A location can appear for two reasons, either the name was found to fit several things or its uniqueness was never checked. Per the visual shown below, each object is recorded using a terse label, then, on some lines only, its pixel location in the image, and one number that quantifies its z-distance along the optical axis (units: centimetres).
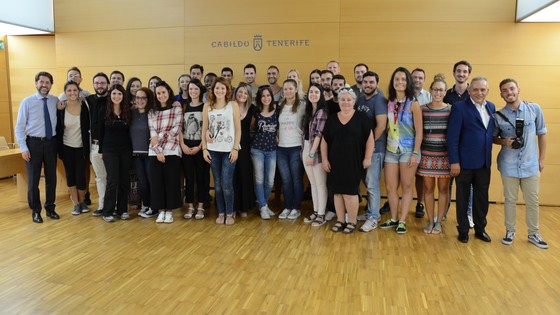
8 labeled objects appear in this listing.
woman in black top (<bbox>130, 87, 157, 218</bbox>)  465
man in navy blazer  394
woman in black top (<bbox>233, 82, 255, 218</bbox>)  466
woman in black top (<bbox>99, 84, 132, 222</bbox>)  462
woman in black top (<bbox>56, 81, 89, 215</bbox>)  493
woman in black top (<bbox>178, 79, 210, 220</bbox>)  466
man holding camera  392
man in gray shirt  429
